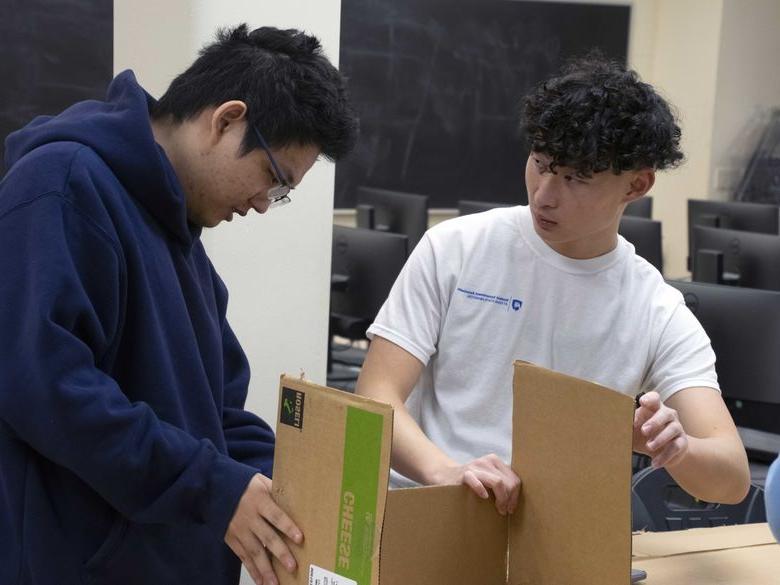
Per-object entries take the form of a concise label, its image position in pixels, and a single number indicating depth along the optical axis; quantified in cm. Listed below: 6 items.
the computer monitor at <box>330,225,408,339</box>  437
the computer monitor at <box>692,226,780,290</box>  439
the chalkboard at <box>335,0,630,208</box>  677
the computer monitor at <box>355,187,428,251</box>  540
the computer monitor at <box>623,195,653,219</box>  648
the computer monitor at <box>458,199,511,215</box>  524
